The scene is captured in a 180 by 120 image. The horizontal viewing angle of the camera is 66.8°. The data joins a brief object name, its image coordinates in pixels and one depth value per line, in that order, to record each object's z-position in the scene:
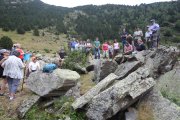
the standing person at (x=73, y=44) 10.73
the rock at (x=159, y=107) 5.11
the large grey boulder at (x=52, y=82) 5.94
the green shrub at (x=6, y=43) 30.21
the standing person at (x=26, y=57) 8.35
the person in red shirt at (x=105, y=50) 10.27
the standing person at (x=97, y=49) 10.00
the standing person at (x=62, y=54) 9.07
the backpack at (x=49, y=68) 6.17
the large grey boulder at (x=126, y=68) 6.88
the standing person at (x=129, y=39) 9.58
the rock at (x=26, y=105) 5.77
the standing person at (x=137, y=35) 9.48
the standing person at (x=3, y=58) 6.16
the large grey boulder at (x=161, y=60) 7.72
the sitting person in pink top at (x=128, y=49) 8.96
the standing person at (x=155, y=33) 8.87
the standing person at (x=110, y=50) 10.51
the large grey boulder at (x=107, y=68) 7.85
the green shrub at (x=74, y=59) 9.03
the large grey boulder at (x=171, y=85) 5.93
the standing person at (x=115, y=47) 10.20
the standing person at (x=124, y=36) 9.63
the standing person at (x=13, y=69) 5.83
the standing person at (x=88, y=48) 10.84
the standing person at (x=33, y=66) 7.03
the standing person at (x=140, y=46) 9.39
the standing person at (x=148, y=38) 9.11
